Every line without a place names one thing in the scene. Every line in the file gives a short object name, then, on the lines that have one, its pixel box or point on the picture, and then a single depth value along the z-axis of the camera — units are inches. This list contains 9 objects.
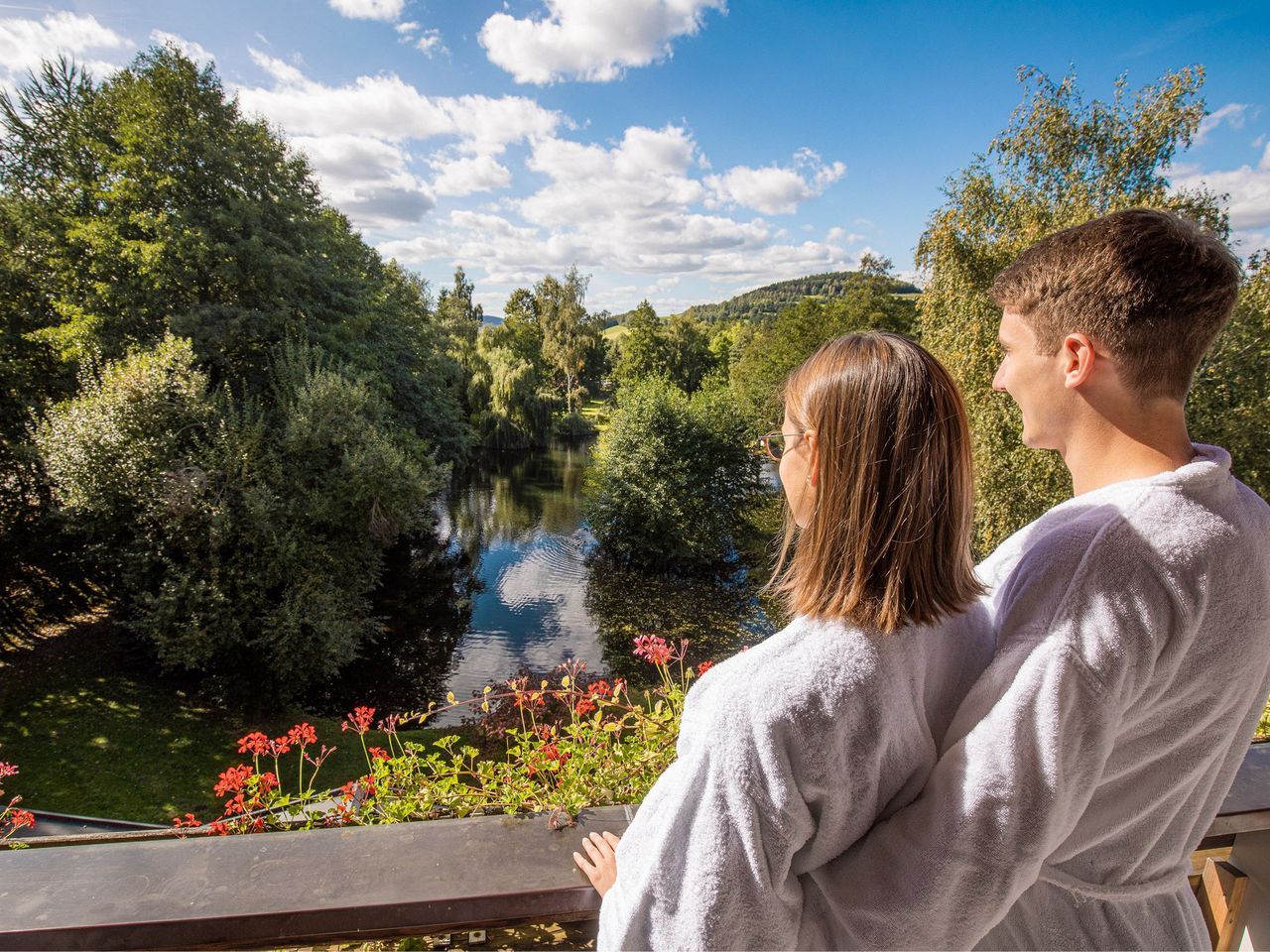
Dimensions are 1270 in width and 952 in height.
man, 29.3
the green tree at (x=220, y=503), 339.9
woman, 29.6
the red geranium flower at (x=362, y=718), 87.4
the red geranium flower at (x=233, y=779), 72.1
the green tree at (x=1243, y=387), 331.3
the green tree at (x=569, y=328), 1694.1
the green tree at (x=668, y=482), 618.5
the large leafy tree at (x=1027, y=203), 357.7
